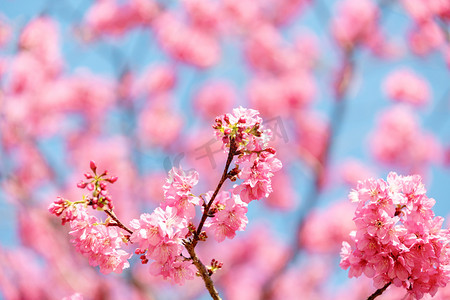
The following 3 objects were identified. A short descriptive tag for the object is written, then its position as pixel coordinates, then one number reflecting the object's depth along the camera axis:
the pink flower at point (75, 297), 4.07
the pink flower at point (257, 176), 3.50
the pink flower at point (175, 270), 3.46
